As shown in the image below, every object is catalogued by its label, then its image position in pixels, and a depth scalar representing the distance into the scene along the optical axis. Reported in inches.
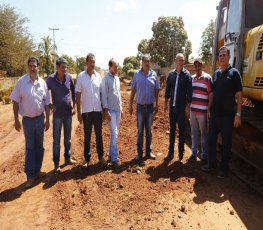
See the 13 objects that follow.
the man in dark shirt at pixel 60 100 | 157.7
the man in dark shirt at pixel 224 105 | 139.0
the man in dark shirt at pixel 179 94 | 162.8
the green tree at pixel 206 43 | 1467.8
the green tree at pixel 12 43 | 904.1
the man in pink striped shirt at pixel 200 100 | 159.3
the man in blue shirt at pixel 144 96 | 170.5
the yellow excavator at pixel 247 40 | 135.3
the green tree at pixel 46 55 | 1535.6
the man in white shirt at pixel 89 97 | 157.9
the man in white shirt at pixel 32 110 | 143.6
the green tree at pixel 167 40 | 1484.4
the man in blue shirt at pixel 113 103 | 160.0
